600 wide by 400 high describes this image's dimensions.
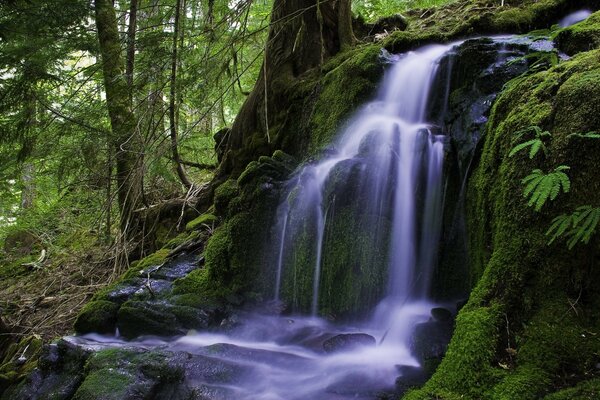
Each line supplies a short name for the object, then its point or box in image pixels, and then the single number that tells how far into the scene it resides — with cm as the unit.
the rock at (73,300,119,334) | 443
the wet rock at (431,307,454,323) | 361
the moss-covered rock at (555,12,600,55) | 424
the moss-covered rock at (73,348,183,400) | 311
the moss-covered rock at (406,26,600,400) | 226
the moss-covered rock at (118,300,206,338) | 426
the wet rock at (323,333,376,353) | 361
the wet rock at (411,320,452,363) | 321
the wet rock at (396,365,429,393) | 290
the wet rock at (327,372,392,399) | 294
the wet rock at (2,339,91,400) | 346
